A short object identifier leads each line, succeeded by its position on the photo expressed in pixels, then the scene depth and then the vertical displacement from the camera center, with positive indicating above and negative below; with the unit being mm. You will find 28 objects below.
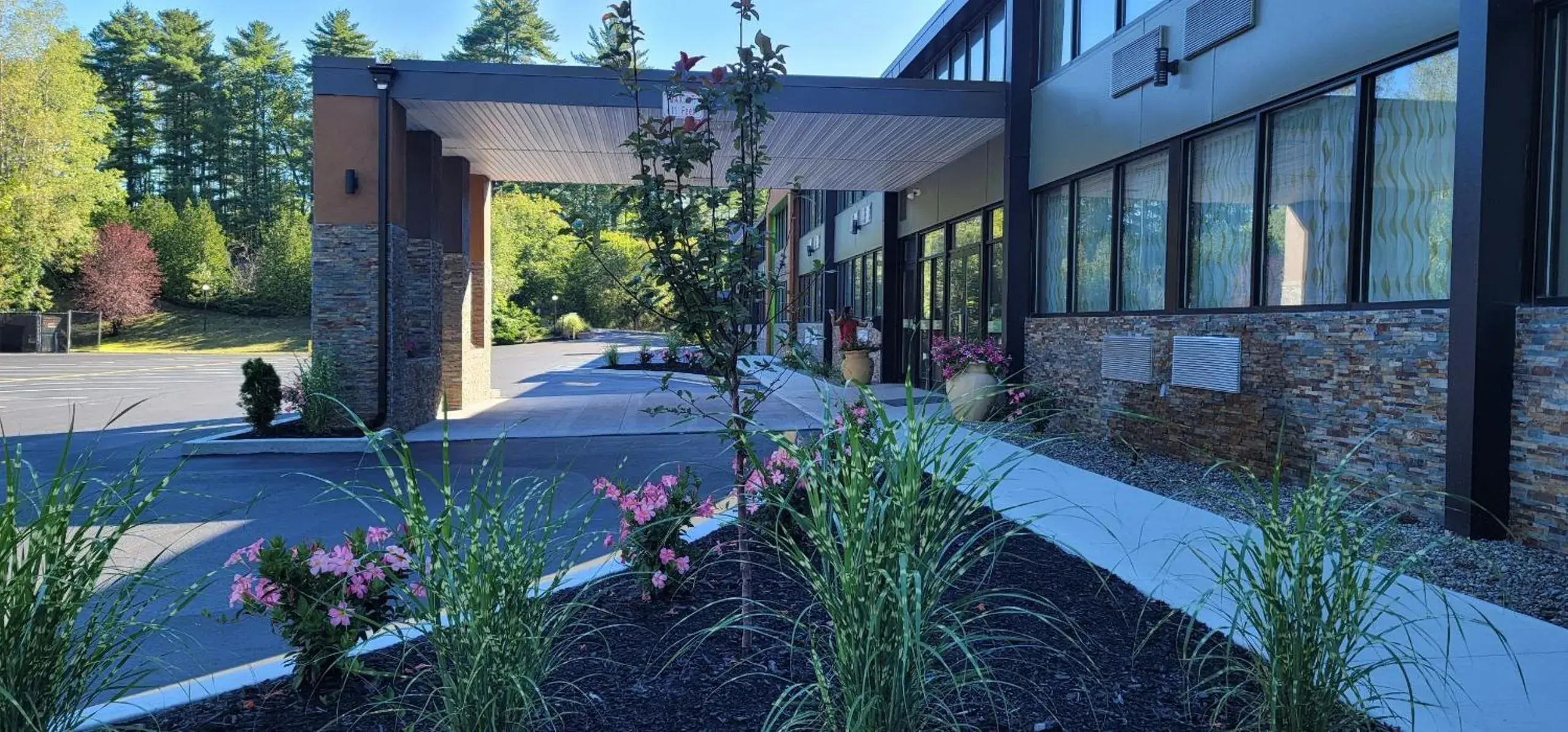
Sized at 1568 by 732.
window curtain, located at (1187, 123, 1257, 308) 7172 +983
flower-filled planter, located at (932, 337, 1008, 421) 10297 -363
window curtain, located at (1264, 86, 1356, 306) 6137 +977
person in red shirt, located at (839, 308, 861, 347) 16625 +58
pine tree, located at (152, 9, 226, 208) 50812 +12406
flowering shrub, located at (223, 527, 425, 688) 2686 -808
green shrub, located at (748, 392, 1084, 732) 2141 -583
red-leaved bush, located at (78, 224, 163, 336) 39812 +2098
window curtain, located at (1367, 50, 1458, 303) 5332 +968
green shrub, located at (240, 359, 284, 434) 9602 -741
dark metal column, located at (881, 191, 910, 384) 17094 +992
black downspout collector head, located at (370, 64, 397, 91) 9328 +2591
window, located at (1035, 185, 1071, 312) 10172 +960
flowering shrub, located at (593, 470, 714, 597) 3500 -799
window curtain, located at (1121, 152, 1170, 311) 8312 +985
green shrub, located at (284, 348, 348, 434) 9352 -696
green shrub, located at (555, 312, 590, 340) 44562 +187
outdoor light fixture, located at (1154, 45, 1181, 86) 7965 +2361
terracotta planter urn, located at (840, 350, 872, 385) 15930 -545
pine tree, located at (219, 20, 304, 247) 52281 +11476
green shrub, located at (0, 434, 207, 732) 2076 -666
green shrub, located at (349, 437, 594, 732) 2217 -715
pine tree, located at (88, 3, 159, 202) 50188 +13635
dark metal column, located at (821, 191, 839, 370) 22797 +2119
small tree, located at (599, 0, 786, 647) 3377 +423
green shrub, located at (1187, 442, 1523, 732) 2170 -668
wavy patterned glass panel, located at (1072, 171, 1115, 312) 9289 +949
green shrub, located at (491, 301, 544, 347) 40719 +152
